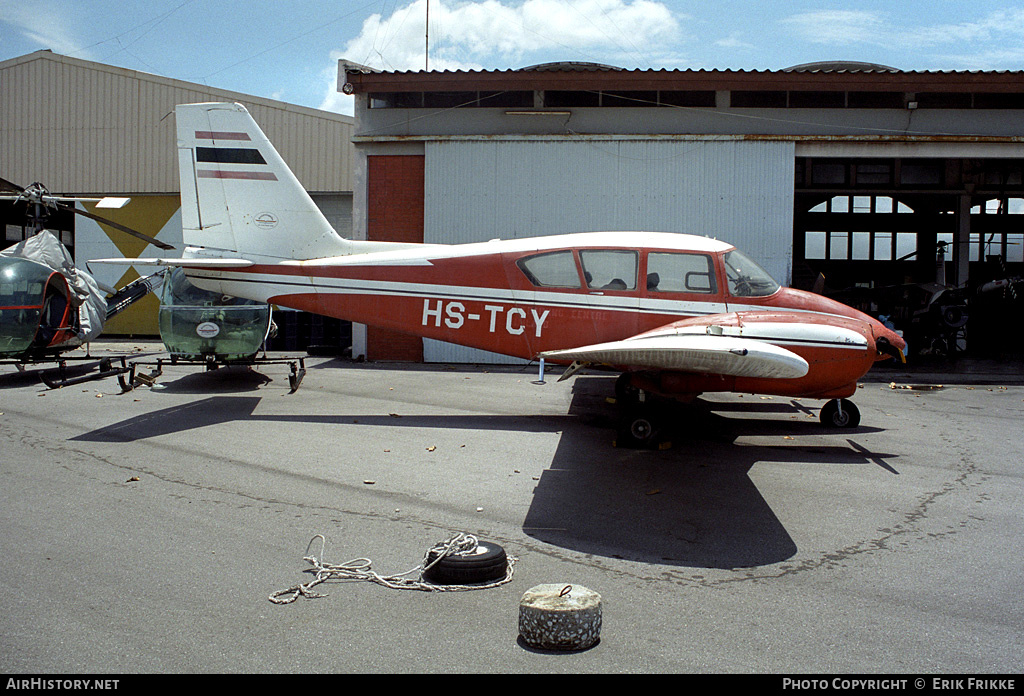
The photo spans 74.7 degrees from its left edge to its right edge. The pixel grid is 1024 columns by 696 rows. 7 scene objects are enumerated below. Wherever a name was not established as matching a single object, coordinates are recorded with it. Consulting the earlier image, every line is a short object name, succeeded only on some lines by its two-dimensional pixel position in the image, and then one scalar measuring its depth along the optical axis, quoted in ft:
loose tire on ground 12.14
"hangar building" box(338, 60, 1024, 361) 50.93
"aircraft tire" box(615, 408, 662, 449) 23.63
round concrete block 9.78
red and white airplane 23.79
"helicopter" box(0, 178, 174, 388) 35.76
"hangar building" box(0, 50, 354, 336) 74.64
